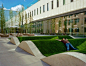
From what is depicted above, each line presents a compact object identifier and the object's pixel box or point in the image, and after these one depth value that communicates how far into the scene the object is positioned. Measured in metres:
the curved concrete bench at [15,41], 7.00
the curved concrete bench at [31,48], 4.35
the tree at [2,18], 14.72
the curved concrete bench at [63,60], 2.62
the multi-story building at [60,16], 14.57
